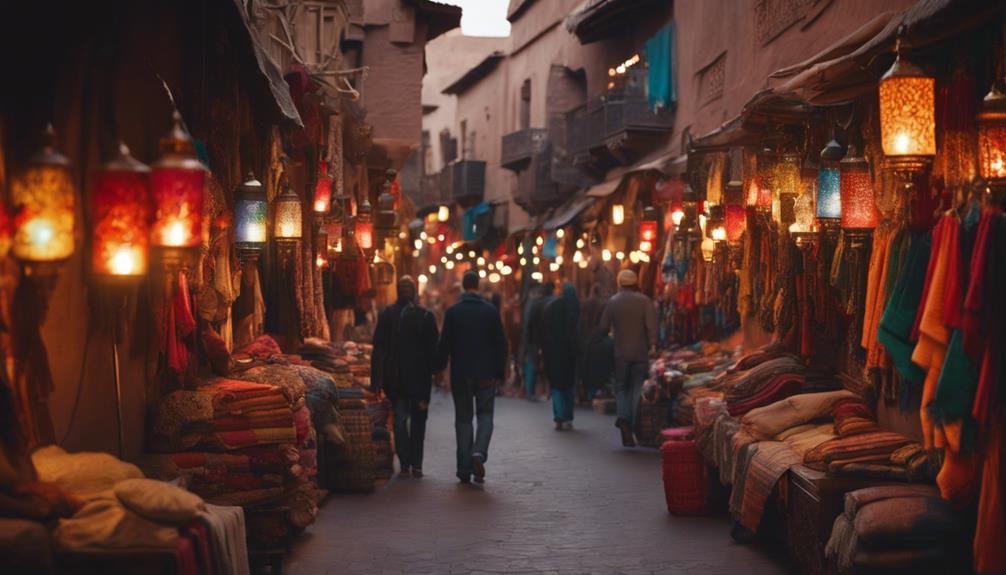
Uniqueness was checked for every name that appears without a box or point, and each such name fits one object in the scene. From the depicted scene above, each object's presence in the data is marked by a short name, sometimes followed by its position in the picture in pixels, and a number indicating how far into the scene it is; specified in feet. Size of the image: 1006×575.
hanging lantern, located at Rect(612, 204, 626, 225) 72.59
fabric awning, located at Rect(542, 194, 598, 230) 85.71
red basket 36.40
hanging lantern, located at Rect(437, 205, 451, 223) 119.14
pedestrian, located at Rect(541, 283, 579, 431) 60.59
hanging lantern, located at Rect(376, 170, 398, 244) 59.31
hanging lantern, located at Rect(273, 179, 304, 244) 34.01
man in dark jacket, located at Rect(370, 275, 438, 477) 42.78
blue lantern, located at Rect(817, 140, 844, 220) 29.29
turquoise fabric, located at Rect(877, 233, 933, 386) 22.77
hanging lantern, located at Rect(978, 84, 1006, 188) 20.31
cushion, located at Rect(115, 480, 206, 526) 18.44
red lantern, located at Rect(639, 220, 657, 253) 63.16
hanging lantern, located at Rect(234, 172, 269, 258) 29.99
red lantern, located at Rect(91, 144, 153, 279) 18.81
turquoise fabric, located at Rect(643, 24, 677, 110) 72.95
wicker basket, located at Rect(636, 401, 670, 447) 51.90
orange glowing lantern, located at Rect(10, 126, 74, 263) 17.11
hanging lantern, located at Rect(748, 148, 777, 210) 36.83
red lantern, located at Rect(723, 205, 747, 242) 40.16
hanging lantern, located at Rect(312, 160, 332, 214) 44.83
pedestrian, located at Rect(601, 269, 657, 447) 52.65
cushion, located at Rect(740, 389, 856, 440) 31.63
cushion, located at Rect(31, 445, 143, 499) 18.89
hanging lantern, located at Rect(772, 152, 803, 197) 34.71
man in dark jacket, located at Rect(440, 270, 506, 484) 42.73
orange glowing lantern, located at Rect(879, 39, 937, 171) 22.21
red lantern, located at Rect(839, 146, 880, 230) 27.84
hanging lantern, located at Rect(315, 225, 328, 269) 45.32
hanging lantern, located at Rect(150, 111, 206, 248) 19.62
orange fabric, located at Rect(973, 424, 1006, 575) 20.08
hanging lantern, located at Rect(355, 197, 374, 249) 53.62
